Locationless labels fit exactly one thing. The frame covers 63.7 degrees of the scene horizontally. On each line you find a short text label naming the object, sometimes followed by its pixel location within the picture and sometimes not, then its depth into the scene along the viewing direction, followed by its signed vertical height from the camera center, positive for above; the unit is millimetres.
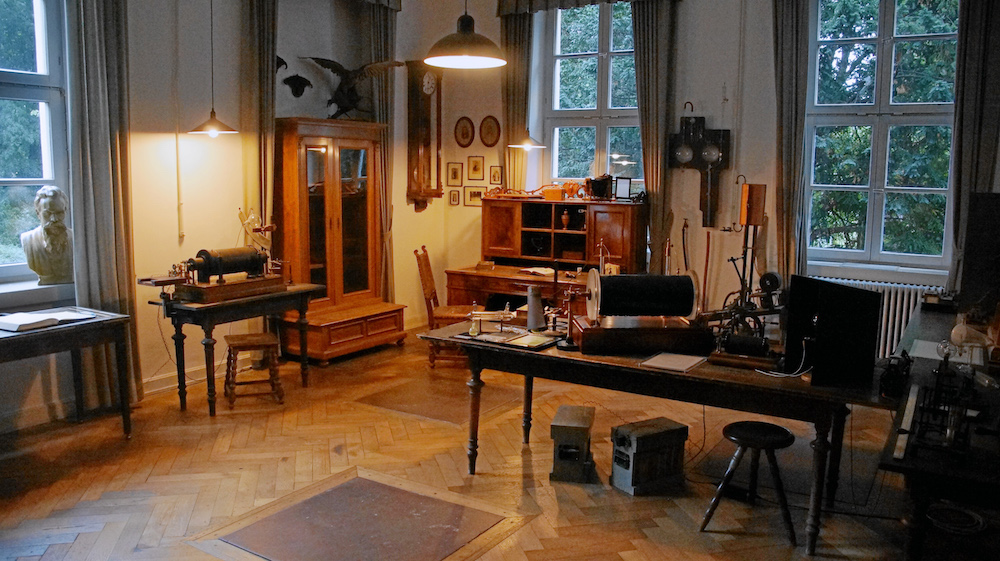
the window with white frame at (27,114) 5164 +568
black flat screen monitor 3506 -538
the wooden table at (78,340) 4410 -801
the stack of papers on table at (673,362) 3846 -765
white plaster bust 5230 -262
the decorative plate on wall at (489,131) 8125 +734
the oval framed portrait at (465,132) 8281 +735
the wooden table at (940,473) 2539 -846
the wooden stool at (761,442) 3775 -1112
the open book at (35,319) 4465 -675
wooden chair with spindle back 6857 -937
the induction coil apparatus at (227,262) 5465 -413
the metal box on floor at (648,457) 4223 -1339
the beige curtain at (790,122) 6410 +671
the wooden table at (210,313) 5379 -767
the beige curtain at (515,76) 7723 +1223
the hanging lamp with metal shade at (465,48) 3920 +759
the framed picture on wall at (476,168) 8266 +365
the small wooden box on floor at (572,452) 4414 -1361
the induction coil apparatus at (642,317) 4117 -590
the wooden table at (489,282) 7105 -713
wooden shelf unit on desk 6988 -251
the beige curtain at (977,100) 5781 +767
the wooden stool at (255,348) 5652 -1072
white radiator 6270 -797
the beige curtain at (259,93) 6453 +875
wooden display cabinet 6648 -232
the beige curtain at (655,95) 6961 +951
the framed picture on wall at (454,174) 8422 +307
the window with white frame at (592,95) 7543 +1042
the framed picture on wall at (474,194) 8320 +98
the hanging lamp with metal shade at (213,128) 5820 +537
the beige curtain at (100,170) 5254 +205
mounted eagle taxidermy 7191 +1103
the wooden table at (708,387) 3531 -858
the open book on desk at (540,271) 7235 -605
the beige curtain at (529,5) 7435 +1859
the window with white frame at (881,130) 6348 +618
